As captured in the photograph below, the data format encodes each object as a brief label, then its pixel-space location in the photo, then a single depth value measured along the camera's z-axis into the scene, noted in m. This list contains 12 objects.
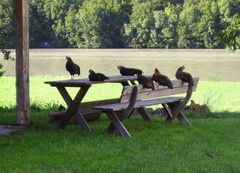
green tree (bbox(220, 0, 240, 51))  26.53
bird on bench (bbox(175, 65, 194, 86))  13.24
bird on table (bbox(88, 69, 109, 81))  12.07
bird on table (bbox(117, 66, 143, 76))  13.78
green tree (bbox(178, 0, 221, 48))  105.12
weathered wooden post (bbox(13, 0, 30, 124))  12.80
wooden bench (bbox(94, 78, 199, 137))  11.40
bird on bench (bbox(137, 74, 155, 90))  12.02
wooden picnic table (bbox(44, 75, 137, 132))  11.83
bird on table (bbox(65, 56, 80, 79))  13.49
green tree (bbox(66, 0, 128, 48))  122.17
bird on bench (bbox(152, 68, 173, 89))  12.53
